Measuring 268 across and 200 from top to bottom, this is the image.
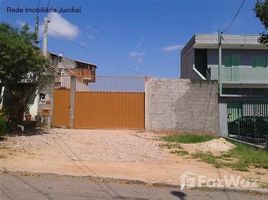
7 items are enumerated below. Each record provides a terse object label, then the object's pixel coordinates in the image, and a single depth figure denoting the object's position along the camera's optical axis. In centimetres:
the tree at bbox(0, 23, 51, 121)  835
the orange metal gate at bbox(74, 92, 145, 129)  1229
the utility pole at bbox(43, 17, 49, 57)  1228
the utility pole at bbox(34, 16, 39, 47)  912
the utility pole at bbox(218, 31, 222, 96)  1271
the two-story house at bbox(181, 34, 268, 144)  1655
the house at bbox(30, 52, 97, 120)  1118
